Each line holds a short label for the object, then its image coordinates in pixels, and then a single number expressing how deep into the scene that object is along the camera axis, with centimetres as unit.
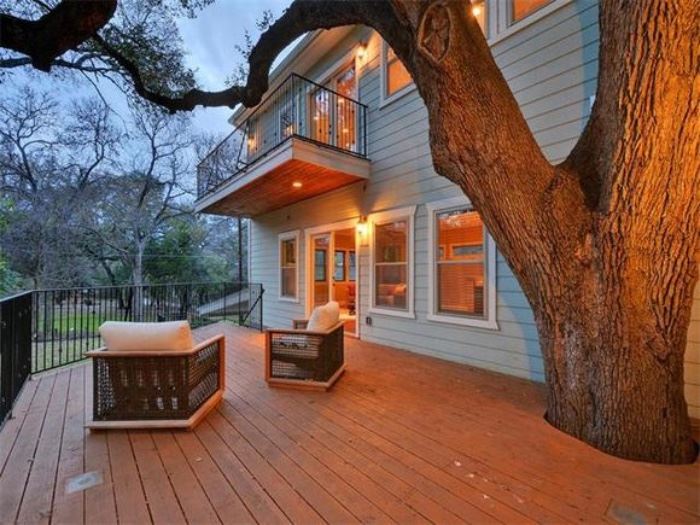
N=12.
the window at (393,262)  546
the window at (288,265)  809
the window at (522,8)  409
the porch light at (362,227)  623
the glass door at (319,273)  755
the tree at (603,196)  212
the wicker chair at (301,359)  375
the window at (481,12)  461
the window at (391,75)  565
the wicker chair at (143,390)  275
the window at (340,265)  923
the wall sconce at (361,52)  623
